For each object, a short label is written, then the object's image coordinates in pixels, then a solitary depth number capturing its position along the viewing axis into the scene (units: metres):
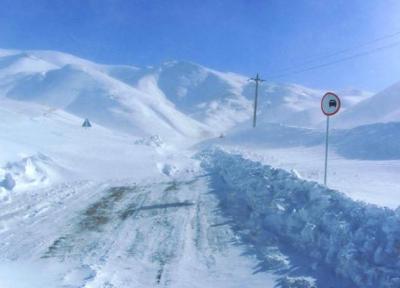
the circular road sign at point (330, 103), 12.38
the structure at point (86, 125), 44.91
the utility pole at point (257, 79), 49.91
